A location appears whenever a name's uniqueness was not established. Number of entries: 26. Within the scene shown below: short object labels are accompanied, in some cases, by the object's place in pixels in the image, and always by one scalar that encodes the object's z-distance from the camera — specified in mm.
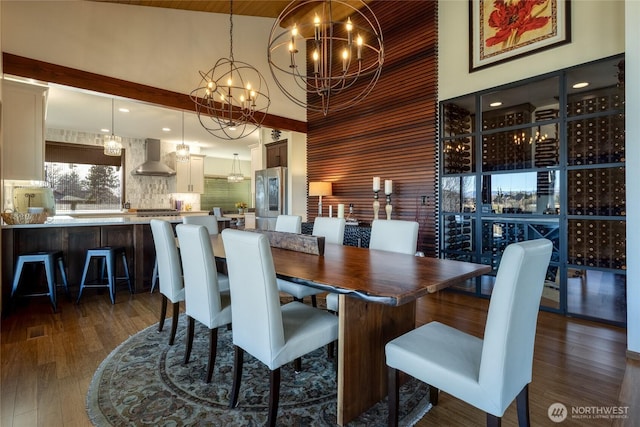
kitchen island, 3262
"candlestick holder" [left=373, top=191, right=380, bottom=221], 4484
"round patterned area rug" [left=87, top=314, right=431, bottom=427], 1617
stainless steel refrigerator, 6098
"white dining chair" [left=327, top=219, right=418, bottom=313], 2508
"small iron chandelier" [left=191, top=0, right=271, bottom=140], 4602
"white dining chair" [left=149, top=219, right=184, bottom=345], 2299
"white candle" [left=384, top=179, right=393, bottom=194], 4277
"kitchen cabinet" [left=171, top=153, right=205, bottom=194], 8141
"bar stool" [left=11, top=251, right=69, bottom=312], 3105
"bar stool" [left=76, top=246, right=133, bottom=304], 3410
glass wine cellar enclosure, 2836
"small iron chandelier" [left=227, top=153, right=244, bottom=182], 9906
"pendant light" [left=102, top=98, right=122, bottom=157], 5316
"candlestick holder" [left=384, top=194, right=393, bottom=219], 4270
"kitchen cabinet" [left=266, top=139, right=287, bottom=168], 6391
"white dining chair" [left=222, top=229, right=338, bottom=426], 1433
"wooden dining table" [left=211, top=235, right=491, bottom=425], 1445
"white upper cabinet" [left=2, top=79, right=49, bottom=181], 3680
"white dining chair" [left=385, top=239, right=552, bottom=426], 1120
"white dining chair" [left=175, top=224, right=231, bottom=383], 1844
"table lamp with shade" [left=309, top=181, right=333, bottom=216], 5352
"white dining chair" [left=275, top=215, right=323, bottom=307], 2599
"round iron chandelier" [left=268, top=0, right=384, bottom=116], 4961
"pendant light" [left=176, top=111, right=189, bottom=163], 6316
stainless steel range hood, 7320
